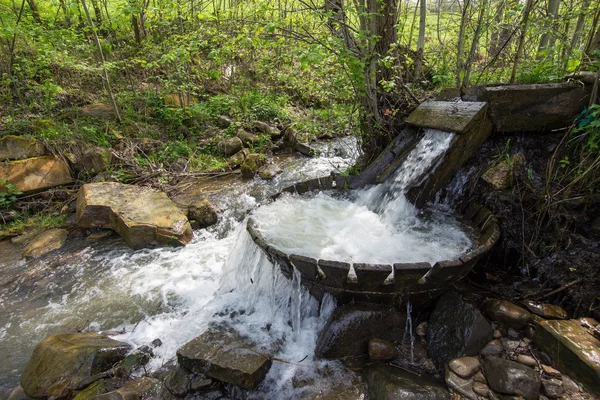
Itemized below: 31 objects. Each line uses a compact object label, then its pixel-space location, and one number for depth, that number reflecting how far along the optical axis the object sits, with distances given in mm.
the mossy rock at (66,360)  2918
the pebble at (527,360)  2650
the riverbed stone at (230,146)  8422
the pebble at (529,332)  2852
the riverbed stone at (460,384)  2554
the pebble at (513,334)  2898
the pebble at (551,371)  2531
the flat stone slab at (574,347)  2344
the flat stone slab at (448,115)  3992
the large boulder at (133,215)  5184
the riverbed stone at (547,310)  2920
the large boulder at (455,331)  2830
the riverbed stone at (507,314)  2924
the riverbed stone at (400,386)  2562
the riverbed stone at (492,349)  2793
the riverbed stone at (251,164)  7621
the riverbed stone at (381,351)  2988
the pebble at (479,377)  2632
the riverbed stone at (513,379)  2426
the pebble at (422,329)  3199
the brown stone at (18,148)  6080
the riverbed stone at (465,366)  2688
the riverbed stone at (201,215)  5812
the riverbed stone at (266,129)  9484
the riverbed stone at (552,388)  2404
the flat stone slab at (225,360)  2840
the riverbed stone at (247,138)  8914
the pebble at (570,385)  2396
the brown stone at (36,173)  5926
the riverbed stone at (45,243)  5078
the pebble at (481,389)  2531
